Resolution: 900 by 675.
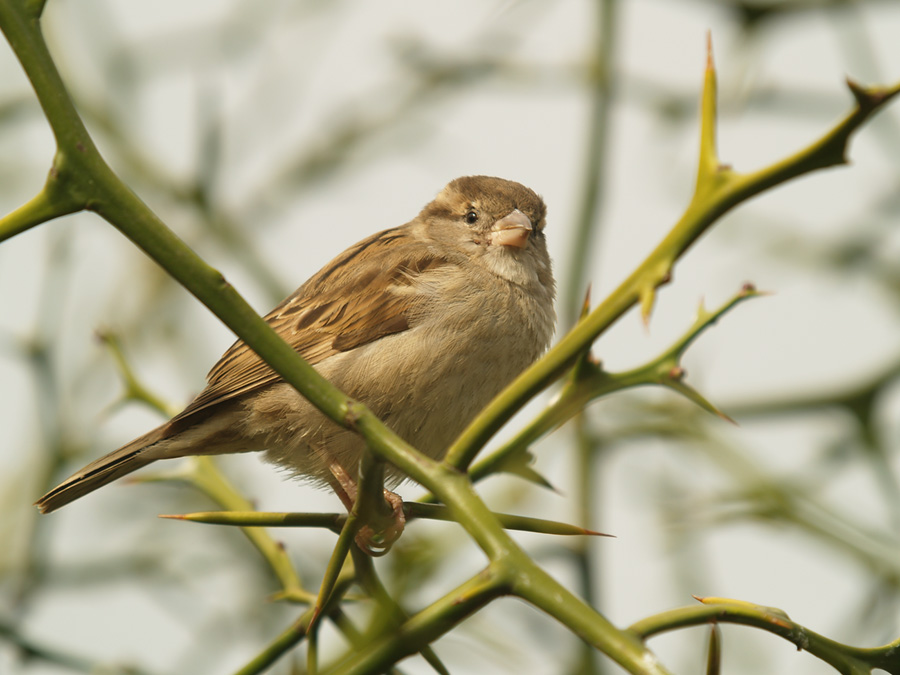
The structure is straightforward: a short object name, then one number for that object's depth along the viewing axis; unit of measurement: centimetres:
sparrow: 591
